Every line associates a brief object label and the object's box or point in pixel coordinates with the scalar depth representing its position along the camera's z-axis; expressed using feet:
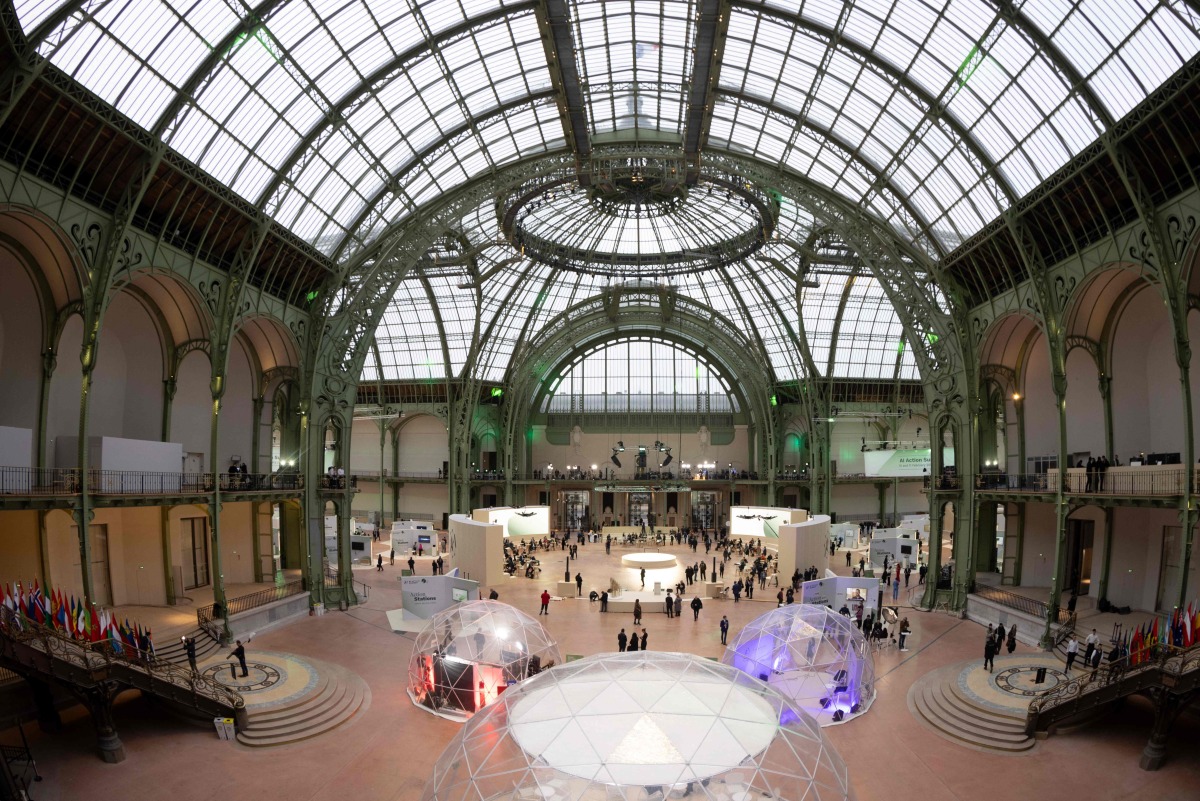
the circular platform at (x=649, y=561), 126.31
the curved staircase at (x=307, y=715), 59.11
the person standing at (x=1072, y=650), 67.72
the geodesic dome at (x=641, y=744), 32.78
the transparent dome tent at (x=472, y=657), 64.59
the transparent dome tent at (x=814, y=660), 64.28
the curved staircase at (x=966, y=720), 57.93
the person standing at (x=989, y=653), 71.26
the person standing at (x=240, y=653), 68.03
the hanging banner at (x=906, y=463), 115.75
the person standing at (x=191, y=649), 64.13
